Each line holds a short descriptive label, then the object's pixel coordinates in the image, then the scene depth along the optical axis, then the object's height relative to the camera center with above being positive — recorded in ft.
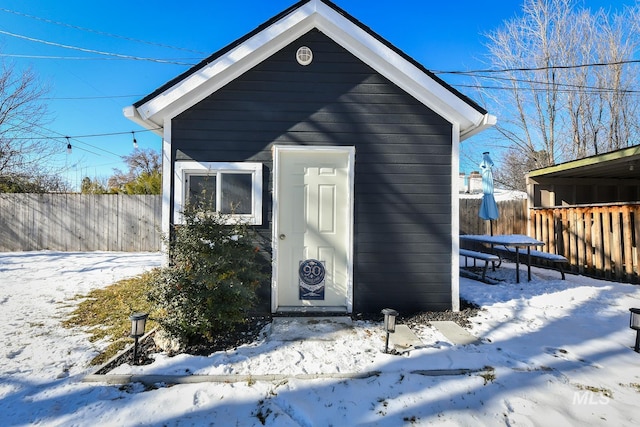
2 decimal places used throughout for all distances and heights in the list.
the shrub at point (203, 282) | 10.11 -2.23
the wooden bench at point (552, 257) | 19.67 -2.49
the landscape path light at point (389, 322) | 9.87 -3.44
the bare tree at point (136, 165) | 85.87 +16.20
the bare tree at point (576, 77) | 43.47 +22.06
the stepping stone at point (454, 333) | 10.96 -4.45
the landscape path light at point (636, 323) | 10.07 -3.52
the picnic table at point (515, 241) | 18.70 -1.35
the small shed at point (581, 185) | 25.41 +3.44
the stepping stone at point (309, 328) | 11.14 -4.38
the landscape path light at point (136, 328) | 9.37 -3.45
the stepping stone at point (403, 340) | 10.37 -4.43
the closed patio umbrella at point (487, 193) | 21.52 +2.07
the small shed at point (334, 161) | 13.24 +2.75
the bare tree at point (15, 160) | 38.70 +8.04
